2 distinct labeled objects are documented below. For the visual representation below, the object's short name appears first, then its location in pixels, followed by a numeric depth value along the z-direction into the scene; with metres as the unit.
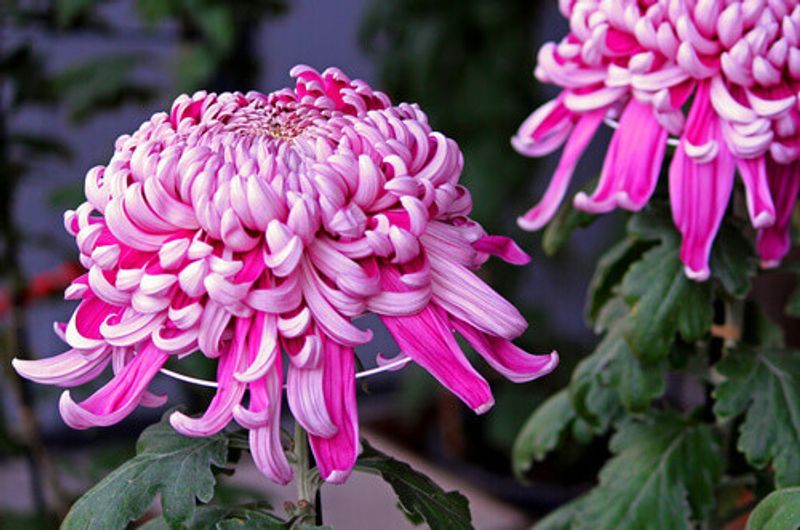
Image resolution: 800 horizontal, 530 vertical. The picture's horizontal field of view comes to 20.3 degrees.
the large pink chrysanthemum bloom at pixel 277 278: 0.65
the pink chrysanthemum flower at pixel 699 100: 0.77
